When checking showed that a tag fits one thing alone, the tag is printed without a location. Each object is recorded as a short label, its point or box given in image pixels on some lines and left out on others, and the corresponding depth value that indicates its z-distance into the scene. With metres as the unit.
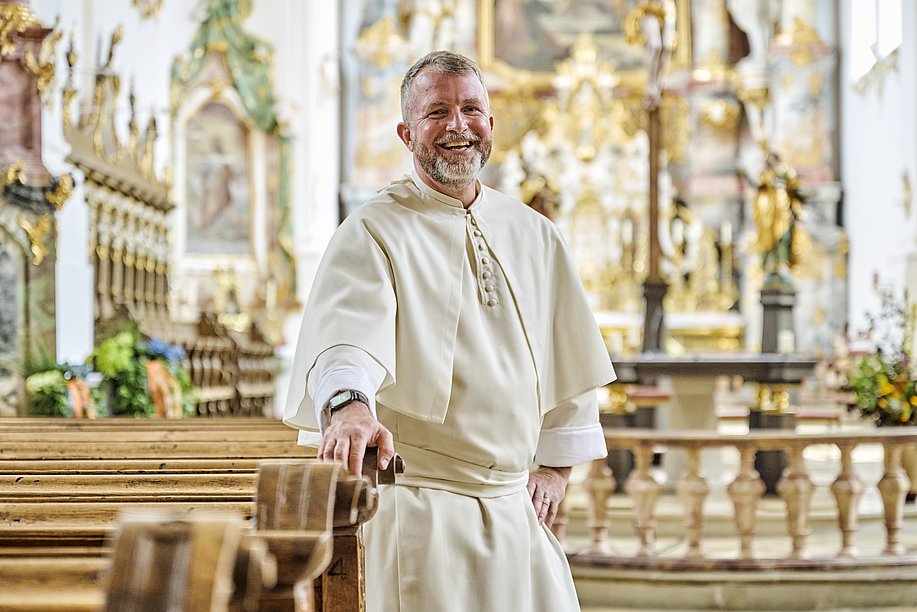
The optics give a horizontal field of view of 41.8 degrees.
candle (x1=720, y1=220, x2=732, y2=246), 17.56
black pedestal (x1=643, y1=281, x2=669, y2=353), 8.59
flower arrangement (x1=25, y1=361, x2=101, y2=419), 6.39
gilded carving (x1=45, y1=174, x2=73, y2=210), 6.88
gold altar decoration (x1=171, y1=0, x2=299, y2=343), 15.57
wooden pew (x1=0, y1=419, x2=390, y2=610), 1.61
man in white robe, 2.04
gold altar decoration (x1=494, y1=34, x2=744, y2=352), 17.23
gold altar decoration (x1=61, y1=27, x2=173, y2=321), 8.77
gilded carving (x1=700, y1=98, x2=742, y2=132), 18.05
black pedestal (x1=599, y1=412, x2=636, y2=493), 7.84
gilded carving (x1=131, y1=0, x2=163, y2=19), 12.02
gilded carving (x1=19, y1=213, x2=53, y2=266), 6.80
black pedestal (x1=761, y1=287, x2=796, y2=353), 9.33
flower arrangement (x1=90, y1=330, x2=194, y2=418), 6.98
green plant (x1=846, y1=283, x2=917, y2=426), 6.98
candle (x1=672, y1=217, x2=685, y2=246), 17.50
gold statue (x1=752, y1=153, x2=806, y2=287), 9.44
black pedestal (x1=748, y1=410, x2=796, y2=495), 7.71
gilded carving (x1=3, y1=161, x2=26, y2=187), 6.62
